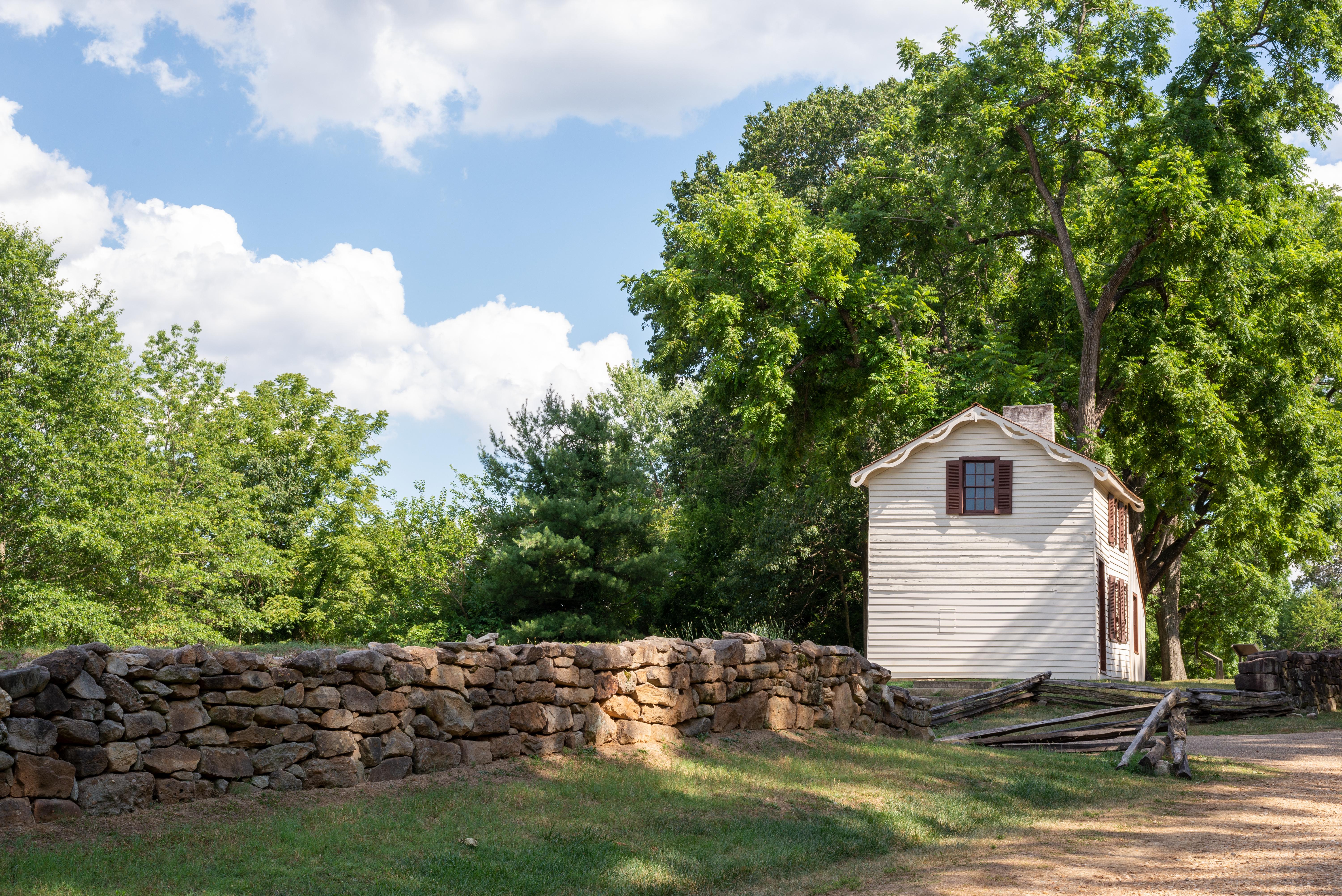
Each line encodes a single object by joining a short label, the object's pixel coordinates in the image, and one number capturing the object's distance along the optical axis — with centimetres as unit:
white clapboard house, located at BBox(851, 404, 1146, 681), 2183
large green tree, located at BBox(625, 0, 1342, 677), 2330
